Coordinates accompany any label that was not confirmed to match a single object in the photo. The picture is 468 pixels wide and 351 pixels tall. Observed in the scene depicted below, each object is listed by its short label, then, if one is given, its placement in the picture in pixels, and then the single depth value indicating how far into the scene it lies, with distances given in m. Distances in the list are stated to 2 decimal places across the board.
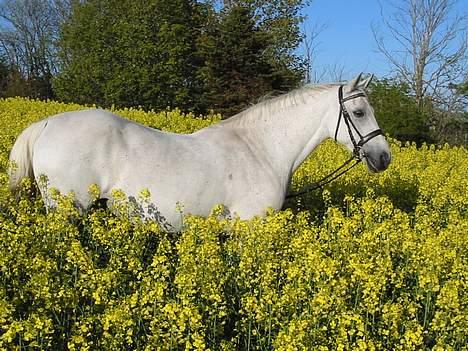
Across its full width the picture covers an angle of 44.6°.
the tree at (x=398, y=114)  18.42
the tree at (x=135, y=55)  22.12
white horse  4.34
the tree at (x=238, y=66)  19.62
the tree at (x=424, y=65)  29.08
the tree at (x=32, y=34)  48.03
